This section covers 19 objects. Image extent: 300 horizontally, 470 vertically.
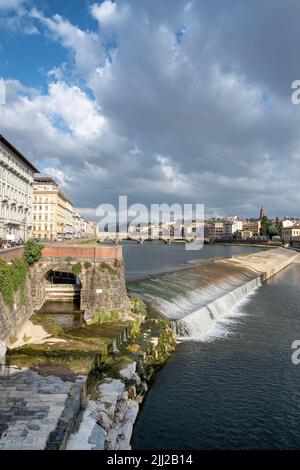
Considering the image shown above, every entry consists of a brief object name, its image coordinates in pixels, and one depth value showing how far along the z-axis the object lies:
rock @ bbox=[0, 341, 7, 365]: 17.33
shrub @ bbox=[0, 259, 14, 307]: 20.97
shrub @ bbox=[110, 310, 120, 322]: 26.48
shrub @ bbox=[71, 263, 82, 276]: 28.69
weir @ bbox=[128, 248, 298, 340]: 30.28
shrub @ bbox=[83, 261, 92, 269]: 28.74
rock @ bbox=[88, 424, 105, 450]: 12.47
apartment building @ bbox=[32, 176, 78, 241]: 102.50
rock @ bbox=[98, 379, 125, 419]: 14.73
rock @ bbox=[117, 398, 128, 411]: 15.48
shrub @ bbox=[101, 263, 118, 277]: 28.46
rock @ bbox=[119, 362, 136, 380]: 17.86
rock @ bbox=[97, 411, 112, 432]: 13.59
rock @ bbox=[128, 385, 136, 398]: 16.82
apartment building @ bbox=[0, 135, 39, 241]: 52.88
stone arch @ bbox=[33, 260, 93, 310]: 28.58
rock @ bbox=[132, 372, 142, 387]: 17.95
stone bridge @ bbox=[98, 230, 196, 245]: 178.52
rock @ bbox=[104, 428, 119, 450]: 12.94
